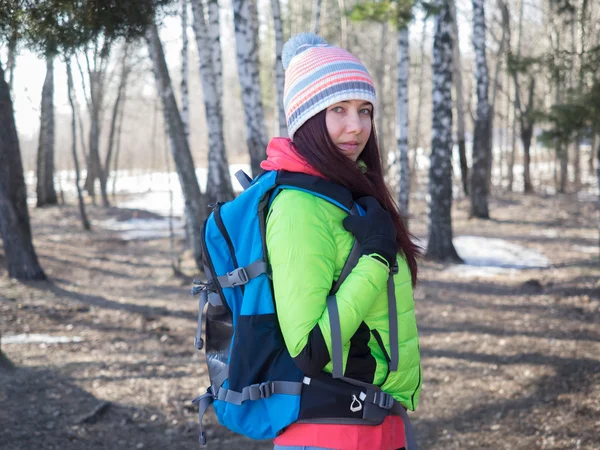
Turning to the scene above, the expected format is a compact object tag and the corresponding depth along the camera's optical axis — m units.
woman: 1.85
